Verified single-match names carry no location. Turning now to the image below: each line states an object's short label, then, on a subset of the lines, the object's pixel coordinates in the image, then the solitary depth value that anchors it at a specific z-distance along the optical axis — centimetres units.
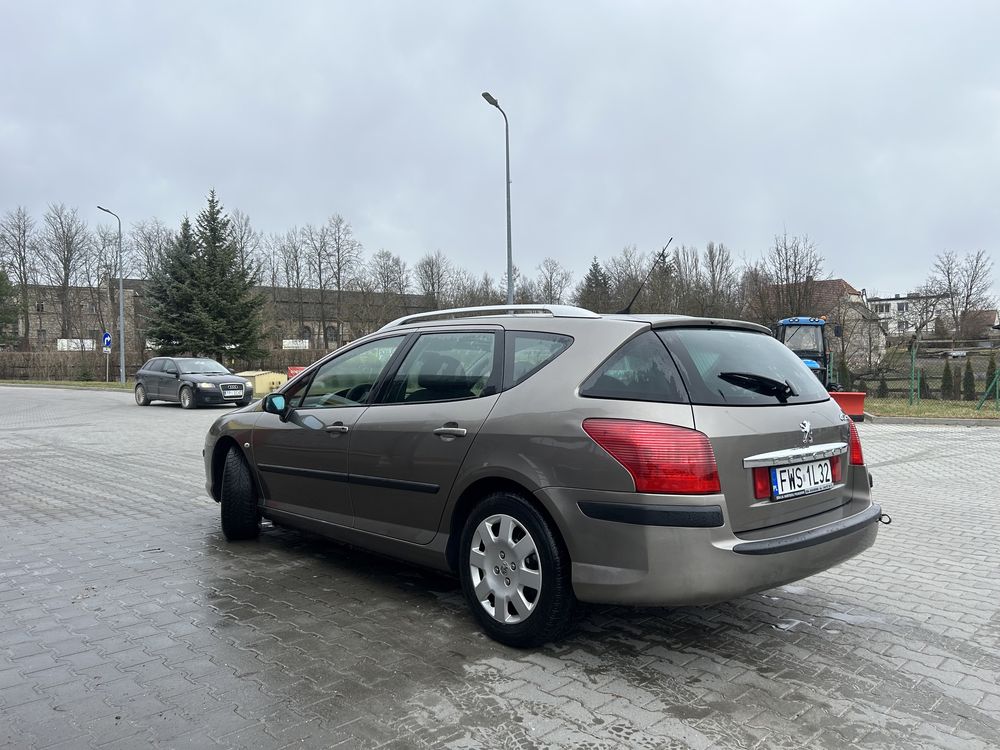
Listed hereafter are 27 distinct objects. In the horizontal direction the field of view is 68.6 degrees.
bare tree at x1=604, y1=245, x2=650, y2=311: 5600
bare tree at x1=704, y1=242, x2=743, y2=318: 4453
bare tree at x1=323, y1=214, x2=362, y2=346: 6688
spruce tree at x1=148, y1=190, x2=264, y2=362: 3772
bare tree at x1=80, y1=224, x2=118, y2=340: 6075
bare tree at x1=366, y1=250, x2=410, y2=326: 5716
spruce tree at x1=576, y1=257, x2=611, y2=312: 5939
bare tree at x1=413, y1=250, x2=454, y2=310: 7125
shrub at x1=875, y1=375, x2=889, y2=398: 2766
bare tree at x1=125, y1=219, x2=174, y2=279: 5850
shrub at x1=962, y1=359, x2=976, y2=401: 2738
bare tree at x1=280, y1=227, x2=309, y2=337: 6788
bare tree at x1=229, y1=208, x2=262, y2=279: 6244
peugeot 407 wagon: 314
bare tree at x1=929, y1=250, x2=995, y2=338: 4800
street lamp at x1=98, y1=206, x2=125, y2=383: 3819
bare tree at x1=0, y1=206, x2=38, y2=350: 6131
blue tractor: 2277
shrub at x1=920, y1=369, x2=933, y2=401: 2728
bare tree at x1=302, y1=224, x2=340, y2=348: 6719
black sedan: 2186
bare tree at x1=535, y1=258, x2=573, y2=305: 6769
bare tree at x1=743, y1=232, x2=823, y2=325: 3688
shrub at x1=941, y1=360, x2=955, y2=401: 2787
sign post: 4212
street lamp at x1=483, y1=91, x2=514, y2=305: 2022
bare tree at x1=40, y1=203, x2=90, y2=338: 5972
